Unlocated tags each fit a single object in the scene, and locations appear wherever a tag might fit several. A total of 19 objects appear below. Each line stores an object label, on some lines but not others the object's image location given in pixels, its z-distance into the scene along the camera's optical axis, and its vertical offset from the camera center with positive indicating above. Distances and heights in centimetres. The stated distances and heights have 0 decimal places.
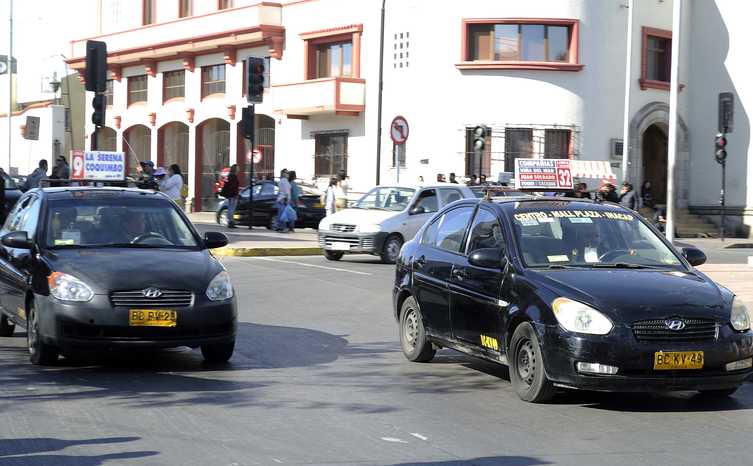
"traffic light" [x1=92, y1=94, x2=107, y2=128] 2085 +96
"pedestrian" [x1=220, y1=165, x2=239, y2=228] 3331 -69
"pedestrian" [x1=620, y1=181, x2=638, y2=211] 3005 -52
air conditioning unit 3884 +83
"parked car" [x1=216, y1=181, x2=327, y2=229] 3528 -115
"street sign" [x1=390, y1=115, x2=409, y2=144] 2870 +95
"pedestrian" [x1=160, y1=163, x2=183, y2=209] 2859 -40
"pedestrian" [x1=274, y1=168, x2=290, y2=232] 3265 -81
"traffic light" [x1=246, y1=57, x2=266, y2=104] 3081 +223
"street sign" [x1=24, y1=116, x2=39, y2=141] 4200 +124
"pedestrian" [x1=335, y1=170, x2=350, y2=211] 3150 -63
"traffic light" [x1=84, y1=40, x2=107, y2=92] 2059 +165
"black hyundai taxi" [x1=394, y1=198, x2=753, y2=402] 849 -95
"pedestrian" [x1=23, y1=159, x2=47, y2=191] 3391 -27
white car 2316 -97
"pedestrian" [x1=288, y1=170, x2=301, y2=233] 3331 -68
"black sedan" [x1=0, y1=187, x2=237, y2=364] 1002 -94
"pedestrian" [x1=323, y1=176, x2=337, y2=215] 3123 -72
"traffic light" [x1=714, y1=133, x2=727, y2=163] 3566 +85
